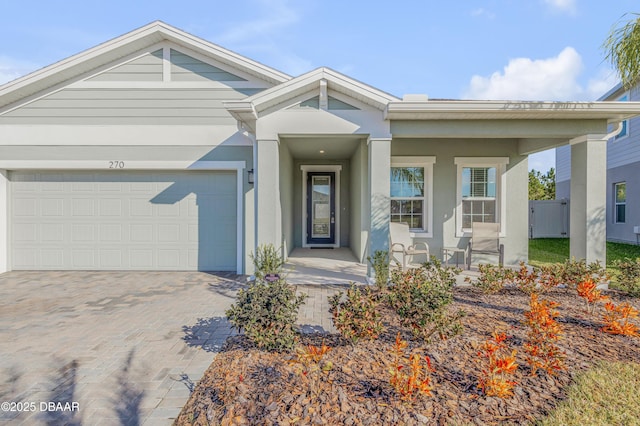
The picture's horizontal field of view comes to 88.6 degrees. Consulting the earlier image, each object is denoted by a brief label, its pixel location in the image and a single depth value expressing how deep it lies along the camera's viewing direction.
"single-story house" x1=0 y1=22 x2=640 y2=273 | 7.02
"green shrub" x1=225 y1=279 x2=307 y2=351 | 3.18
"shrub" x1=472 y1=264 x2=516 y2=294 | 5.13
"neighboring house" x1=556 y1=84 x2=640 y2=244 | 11.61
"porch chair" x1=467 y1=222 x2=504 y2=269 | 7.26
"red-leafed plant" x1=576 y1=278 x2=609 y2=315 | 4.13
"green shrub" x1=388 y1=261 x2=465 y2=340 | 3.36
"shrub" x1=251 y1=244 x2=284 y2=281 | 4.87
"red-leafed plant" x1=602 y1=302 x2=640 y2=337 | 3.52
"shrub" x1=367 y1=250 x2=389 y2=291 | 5.30
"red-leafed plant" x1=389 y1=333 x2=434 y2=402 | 2.34
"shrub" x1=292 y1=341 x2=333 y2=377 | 2.58
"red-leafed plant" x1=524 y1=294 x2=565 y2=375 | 2.75
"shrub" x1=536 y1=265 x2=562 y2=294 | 4.91
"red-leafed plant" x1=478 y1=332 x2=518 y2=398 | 2.38
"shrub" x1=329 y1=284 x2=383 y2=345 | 3.30
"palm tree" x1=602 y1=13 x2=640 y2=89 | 4.40
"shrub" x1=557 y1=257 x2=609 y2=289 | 4.95
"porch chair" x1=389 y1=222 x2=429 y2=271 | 7.29
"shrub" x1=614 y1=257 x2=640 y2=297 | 5.08
